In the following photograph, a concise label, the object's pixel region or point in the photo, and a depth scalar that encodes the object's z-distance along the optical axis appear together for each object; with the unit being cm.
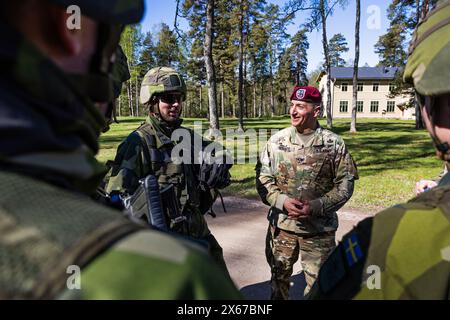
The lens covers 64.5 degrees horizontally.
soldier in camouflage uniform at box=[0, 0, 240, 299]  53
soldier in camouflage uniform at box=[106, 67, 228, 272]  298
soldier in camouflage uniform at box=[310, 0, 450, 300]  98
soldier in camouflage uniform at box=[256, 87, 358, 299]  331
